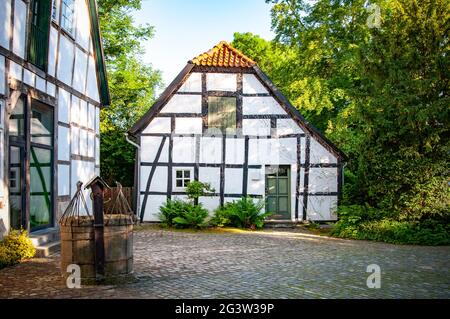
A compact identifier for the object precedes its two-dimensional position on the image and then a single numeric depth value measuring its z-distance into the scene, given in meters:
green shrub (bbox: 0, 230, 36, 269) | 8.80
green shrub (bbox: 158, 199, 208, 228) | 16.22
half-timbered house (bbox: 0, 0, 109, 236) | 9.98
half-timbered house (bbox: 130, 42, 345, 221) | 17.70
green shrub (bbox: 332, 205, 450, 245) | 13.06
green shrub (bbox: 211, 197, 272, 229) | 16.61
